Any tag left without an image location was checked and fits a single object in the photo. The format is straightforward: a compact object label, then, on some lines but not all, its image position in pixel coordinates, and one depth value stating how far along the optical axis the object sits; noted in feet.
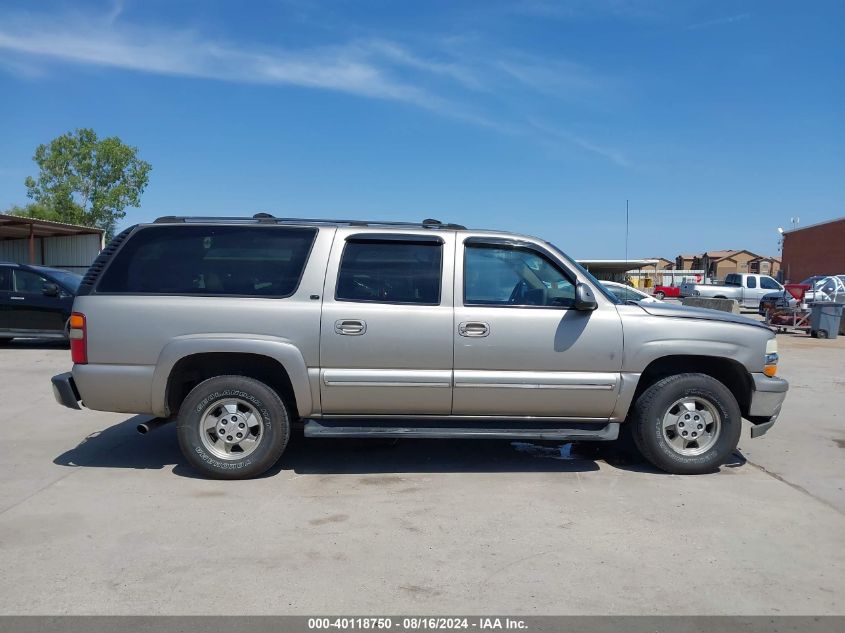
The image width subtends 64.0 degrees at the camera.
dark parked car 42.78
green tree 151.74
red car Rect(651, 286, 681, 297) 119.70
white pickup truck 97.19
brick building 157.28
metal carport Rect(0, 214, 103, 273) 92.94
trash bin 60.90
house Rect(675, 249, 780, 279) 253.69
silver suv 16.99
